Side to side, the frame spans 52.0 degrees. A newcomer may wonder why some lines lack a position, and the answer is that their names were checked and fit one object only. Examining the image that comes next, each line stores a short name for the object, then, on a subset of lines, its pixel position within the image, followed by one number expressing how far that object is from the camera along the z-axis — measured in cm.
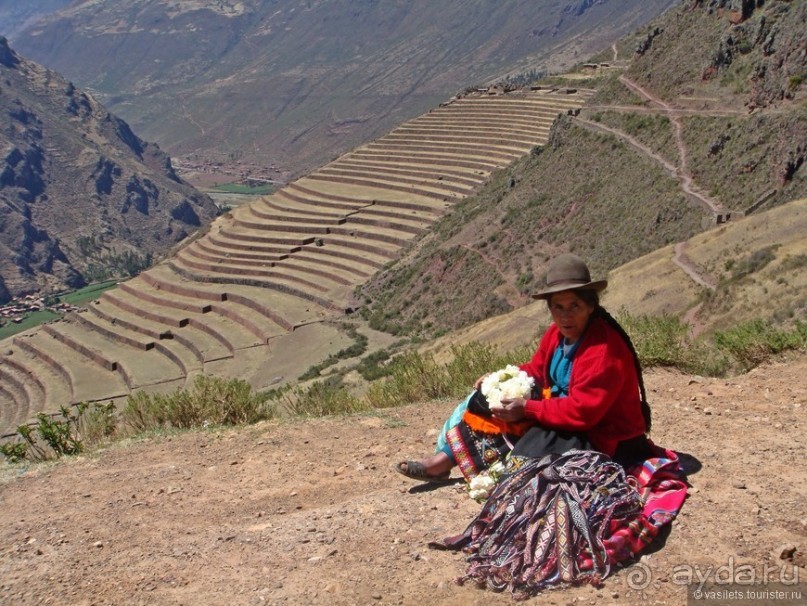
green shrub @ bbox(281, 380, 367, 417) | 840
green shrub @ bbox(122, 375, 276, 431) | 817
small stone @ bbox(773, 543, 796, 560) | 367
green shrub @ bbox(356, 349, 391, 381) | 1794
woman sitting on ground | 430
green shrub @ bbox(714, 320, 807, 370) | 699
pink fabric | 391
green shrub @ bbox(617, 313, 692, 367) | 759
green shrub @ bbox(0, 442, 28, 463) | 765
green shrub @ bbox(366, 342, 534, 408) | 833
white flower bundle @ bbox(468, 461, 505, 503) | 458
